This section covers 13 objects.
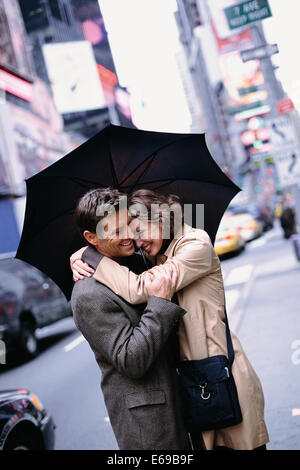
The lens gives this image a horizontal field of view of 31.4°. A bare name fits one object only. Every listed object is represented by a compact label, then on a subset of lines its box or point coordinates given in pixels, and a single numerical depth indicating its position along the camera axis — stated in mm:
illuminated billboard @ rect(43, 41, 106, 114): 28734
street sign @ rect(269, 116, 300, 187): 9031
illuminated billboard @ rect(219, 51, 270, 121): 31234
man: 1956
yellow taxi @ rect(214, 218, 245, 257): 17984
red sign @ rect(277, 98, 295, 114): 8470
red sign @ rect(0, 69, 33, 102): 18000
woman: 2052
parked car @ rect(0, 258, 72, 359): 9172
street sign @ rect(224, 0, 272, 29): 5703
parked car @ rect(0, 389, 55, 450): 3385
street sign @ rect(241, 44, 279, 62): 5851
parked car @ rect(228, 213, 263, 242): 24186
